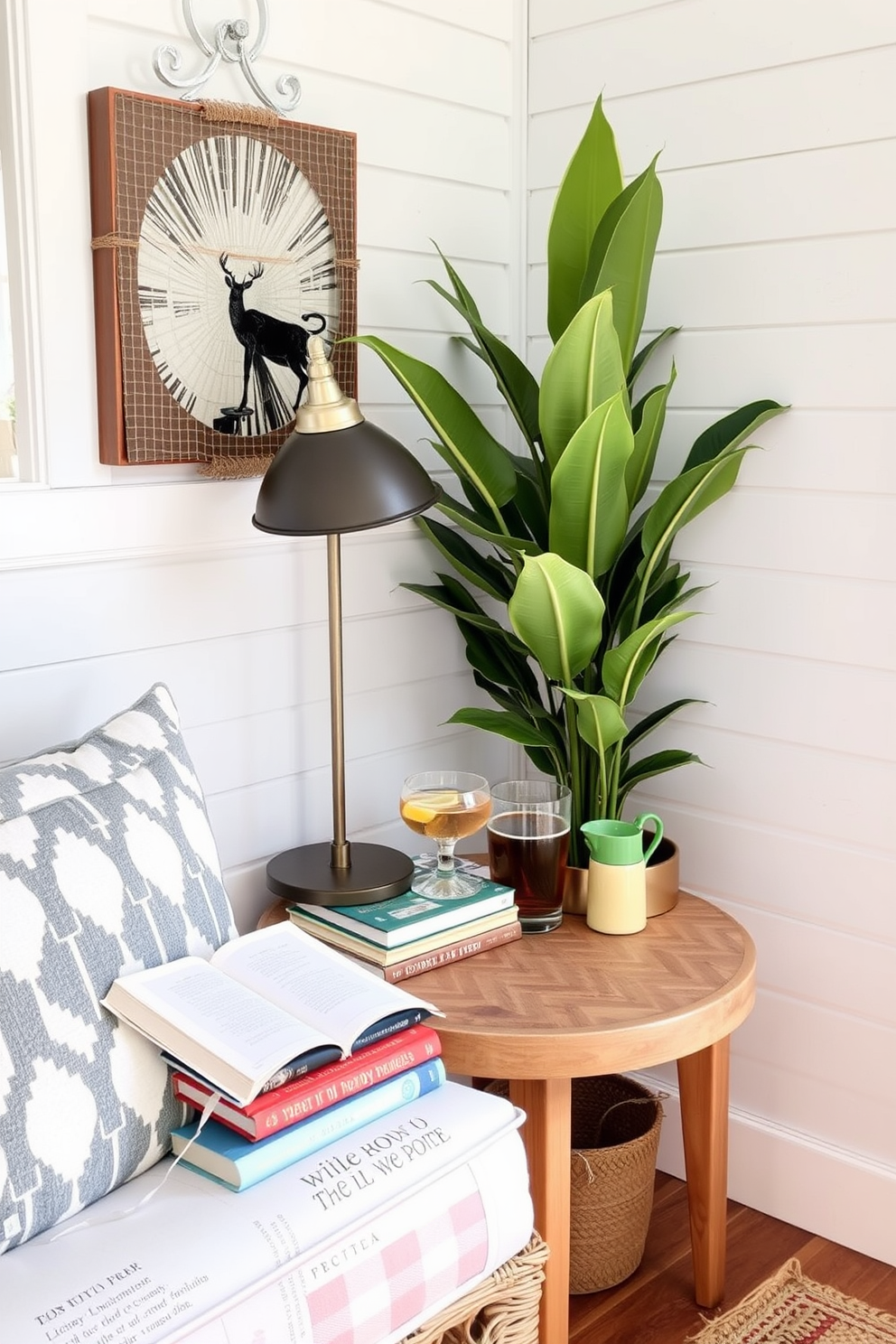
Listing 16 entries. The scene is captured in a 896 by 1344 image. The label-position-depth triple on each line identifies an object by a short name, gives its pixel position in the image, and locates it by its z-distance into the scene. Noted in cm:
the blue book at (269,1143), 133
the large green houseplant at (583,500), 187
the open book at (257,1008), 135
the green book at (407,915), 177
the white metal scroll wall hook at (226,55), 180
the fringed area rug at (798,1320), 195
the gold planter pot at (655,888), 202
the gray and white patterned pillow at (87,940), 127
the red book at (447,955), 176
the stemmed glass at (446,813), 187
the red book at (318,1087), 134
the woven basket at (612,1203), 200
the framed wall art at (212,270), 175
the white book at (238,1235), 115
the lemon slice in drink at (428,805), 187
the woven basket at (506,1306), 142
